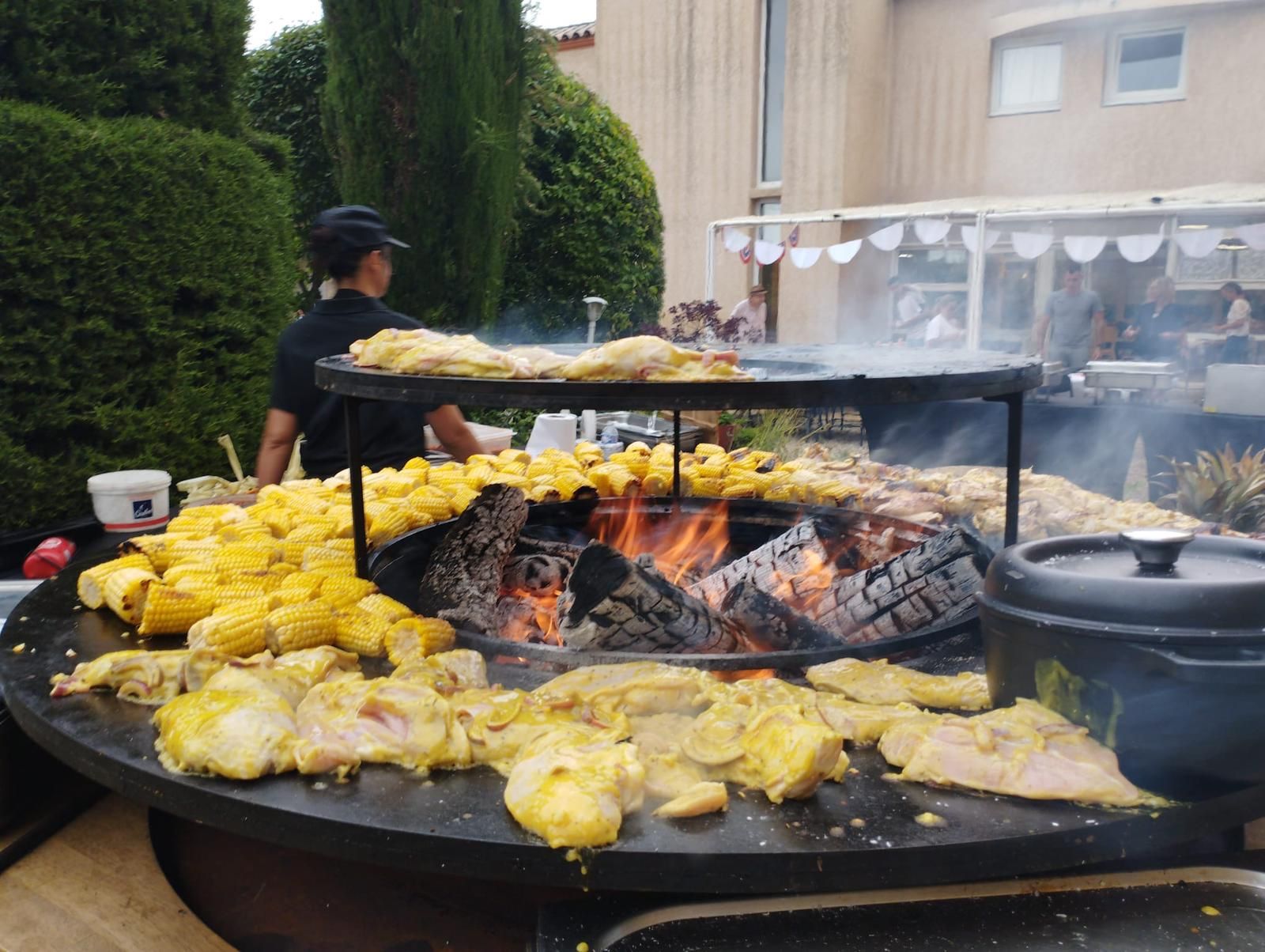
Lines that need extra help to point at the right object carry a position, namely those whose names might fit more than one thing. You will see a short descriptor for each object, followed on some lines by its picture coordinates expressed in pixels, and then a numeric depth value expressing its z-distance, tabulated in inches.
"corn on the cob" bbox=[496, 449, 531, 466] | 202.5
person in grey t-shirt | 528.1
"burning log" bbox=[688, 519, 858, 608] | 128.3
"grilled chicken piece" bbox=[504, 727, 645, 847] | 66.1
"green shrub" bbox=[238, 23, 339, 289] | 391.9
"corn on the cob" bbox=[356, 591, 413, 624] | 106.9
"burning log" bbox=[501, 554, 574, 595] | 132.3
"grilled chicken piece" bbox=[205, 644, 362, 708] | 88.3
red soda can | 169.9
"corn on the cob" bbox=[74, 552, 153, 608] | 116.8
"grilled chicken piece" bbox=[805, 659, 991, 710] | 88.7
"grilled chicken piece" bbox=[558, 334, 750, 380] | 91.2
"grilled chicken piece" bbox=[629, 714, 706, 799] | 75.1
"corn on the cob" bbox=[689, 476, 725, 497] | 185.5
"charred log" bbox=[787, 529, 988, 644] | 110.3
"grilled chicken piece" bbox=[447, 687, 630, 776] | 79.0
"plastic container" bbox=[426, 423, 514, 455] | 258.4
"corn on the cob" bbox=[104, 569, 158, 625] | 111.3
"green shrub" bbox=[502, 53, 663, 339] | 426.3
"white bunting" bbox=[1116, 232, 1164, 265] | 545.6
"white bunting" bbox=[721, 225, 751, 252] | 686.5
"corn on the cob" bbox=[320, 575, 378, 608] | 108.9
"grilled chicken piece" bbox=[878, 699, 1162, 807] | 70.7
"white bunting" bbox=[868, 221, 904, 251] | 609.3
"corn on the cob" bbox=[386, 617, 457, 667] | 99.8
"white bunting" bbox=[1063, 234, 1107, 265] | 559.8
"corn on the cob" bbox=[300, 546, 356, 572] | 128.8
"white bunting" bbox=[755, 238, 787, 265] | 676.7
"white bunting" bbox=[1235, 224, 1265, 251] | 505.0
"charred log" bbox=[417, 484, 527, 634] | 115.7
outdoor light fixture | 317.6
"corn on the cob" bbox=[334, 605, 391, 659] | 103.0
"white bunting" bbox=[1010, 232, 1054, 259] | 584.1
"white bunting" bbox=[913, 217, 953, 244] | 575.8
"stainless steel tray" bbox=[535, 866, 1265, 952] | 64.6
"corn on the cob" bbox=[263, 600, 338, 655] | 102.0
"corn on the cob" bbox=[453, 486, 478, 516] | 161.2
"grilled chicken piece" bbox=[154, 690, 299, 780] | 75.3
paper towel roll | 273.0
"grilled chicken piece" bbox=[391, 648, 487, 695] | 90.6
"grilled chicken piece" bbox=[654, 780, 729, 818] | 70.0
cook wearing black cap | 169.9
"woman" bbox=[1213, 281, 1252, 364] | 576.7
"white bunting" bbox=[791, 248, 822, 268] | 677.9
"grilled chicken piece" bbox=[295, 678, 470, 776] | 77.2
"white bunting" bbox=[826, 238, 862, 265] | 634.2
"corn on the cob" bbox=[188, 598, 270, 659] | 100.0
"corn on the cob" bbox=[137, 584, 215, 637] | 107.6
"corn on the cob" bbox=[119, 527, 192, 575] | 126.1
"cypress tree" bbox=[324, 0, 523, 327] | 318.7
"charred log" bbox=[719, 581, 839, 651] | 110.7
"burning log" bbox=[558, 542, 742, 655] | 104.2
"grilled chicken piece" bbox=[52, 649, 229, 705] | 91.5
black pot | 66.9
